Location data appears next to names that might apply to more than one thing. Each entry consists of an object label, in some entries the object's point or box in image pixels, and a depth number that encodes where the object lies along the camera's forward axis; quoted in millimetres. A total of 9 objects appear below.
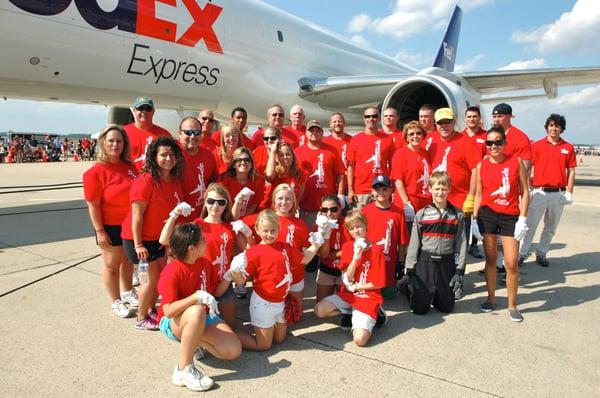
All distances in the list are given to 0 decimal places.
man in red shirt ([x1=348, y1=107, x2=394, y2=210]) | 3904
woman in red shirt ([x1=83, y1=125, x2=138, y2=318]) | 2775
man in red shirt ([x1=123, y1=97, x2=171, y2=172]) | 3285
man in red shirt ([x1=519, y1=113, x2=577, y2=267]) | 4422
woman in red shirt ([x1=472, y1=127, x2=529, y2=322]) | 2965
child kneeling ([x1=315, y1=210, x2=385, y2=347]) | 2645
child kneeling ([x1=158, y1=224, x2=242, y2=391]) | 2025
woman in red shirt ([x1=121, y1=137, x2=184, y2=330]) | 2615
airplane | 5020
